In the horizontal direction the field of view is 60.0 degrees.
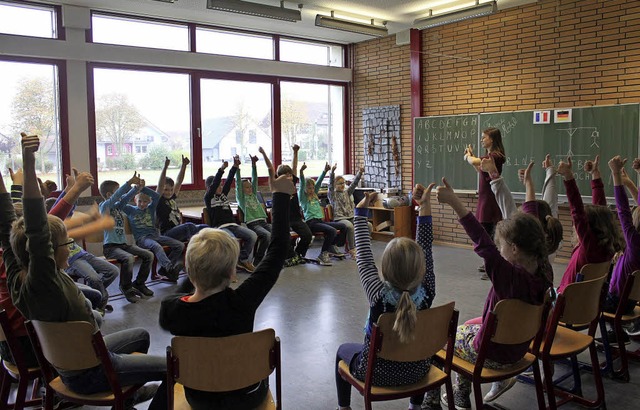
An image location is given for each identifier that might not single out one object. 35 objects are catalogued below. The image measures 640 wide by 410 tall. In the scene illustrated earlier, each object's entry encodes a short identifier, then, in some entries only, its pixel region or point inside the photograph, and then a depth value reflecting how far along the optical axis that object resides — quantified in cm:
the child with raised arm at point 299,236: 690
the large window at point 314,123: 916
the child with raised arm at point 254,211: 680
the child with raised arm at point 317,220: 715
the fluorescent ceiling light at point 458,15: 686
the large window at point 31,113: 662
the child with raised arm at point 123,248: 532
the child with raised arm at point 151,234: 576
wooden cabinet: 828
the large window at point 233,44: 812
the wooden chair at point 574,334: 262
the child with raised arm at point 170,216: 615
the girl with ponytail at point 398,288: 218
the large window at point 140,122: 731
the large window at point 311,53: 900
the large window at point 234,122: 822
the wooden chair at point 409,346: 218
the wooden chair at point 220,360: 194
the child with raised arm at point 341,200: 757
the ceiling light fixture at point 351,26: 741
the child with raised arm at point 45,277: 200
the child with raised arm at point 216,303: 199
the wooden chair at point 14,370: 240
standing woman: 554
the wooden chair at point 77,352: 214
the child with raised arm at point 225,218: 655
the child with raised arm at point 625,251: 324
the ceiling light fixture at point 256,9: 644
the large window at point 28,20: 652
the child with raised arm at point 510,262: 241
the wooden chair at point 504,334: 237
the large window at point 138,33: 720
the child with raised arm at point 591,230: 314
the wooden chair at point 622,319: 312
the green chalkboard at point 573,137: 636
